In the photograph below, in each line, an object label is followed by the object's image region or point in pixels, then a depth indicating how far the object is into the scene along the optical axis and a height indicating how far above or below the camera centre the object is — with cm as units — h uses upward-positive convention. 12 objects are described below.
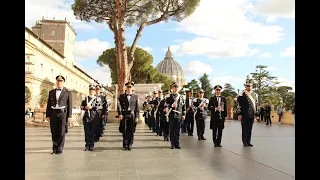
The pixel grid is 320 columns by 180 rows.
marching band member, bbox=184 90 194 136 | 1438 -72
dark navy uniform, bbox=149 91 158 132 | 1523 -90
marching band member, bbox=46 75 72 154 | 852 -41
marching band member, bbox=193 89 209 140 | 1298 -61
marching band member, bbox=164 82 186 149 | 975 -43
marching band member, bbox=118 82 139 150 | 933 -49
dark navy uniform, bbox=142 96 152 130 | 1884 -68
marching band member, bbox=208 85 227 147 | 1041 -52
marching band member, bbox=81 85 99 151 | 924 -63
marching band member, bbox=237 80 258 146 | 1033 -38
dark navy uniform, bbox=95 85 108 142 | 995 -37
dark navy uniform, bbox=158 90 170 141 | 1204 -98
